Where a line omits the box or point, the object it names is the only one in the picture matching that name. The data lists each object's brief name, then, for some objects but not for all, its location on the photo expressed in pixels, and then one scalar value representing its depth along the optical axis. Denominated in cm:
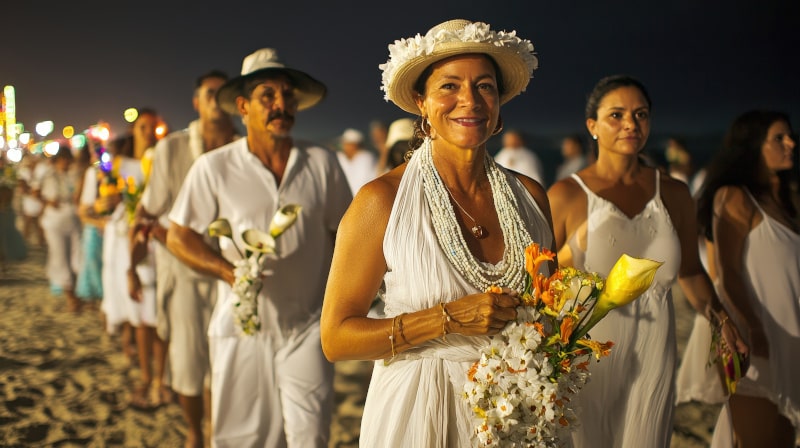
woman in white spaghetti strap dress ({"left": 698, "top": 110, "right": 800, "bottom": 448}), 421
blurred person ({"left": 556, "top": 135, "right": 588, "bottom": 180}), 1233
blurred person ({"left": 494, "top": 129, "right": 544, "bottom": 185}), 1141
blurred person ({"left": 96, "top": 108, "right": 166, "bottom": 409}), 681
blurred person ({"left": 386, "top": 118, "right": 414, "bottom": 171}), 557
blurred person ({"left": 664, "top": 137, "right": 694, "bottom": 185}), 1226
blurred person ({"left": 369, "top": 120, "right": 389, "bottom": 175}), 1123
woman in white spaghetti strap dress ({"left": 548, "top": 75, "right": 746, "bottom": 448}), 374
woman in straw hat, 241
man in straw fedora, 406
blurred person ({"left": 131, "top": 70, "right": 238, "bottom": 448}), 549
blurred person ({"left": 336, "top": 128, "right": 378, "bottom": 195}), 1196
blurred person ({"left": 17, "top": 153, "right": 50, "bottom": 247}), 1633
